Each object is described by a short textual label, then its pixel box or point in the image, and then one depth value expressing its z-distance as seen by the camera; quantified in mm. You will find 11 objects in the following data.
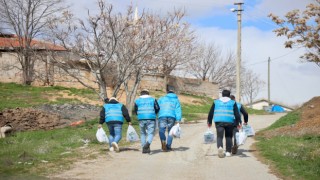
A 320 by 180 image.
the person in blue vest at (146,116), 11898
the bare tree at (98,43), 21616
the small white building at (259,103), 87394
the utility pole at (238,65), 28156
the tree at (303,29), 22688
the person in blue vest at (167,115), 12242
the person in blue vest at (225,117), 11445
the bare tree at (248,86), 87750
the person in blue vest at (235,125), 11938
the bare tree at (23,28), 39794
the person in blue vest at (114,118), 12062
